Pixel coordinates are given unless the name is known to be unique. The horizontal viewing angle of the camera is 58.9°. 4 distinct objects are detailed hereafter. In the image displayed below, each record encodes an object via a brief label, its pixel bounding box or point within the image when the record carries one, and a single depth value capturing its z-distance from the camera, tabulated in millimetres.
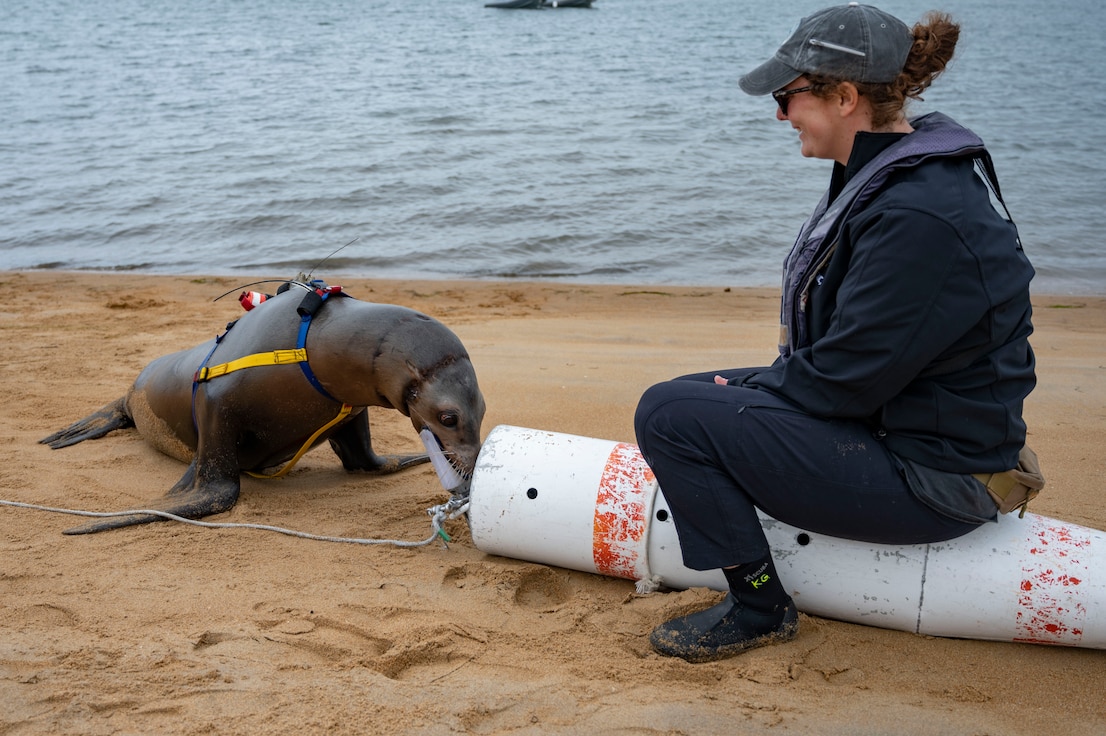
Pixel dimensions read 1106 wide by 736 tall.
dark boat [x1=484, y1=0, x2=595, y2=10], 49625
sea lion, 4324
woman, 2729
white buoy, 3238
